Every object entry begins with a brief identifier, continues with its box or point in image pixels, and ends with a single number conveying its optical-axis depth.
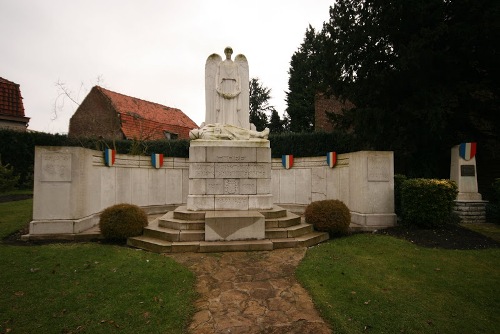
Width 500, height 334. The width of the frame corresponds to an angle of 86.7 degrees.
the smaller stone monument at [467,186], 9.55
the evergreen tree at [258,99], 33.72
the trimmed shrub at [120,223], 6.64
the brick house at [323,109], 23.41
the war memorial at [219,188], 6.59
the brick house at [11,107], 20.50
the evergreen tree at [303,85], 28.05
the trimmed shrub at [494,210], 9.26
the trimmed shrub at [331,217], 7.27
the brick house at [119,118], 22.89
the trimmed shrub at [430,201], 7.49
